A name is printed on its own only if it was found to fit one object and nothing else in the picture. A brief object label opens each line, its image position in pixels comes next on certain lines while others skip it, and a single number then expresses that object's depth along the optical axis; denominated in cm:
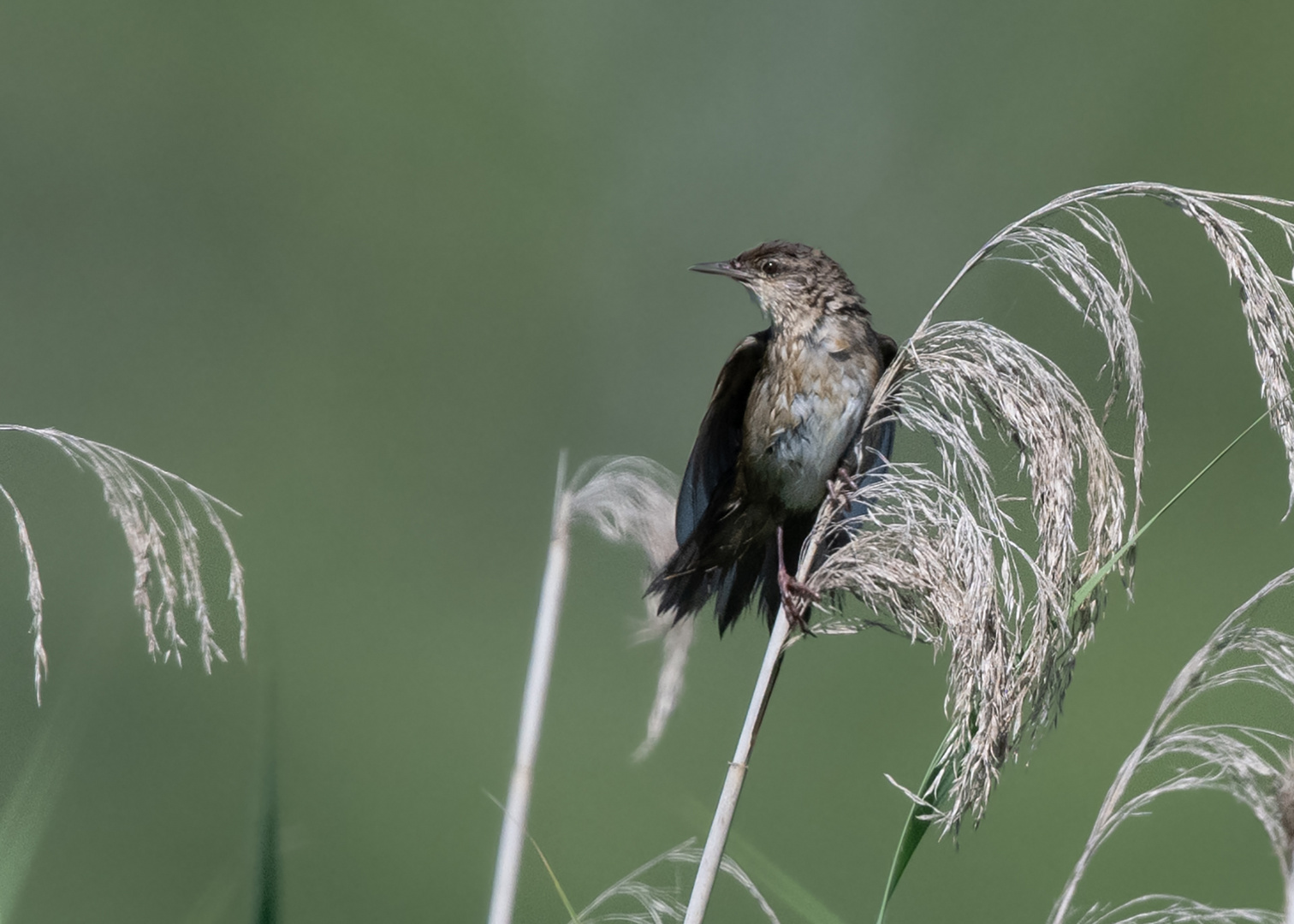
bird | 701
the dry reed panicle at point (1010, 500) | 686
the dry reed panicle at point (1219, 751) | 660
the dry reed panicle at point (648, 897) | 688
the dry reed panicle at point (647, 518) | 692
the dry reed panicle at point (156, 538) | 675
